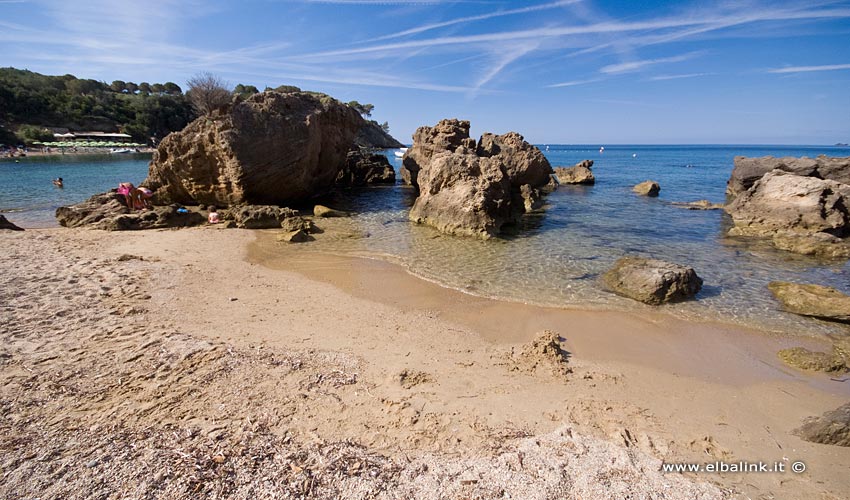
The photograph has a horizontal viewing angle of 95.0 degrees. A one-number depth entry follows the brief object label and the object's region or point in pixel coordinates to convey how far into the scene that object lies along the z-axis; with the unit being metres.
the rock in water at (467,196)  13.94
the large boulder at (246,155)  15.95
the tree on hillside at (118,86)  101.33
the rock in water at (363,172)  28.11
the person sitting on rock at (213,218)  14.83
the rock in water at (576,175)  32.44
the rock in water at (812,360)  5.71
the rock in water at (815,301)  7.35
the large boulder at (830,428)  4.05
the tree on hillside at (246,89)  98.81
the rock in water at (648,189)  25.77
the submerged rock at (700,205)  20.62
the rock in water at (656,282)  8.06
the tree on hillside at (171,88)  104.06
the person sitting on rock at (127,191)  15.76
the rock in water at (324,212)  16.73
